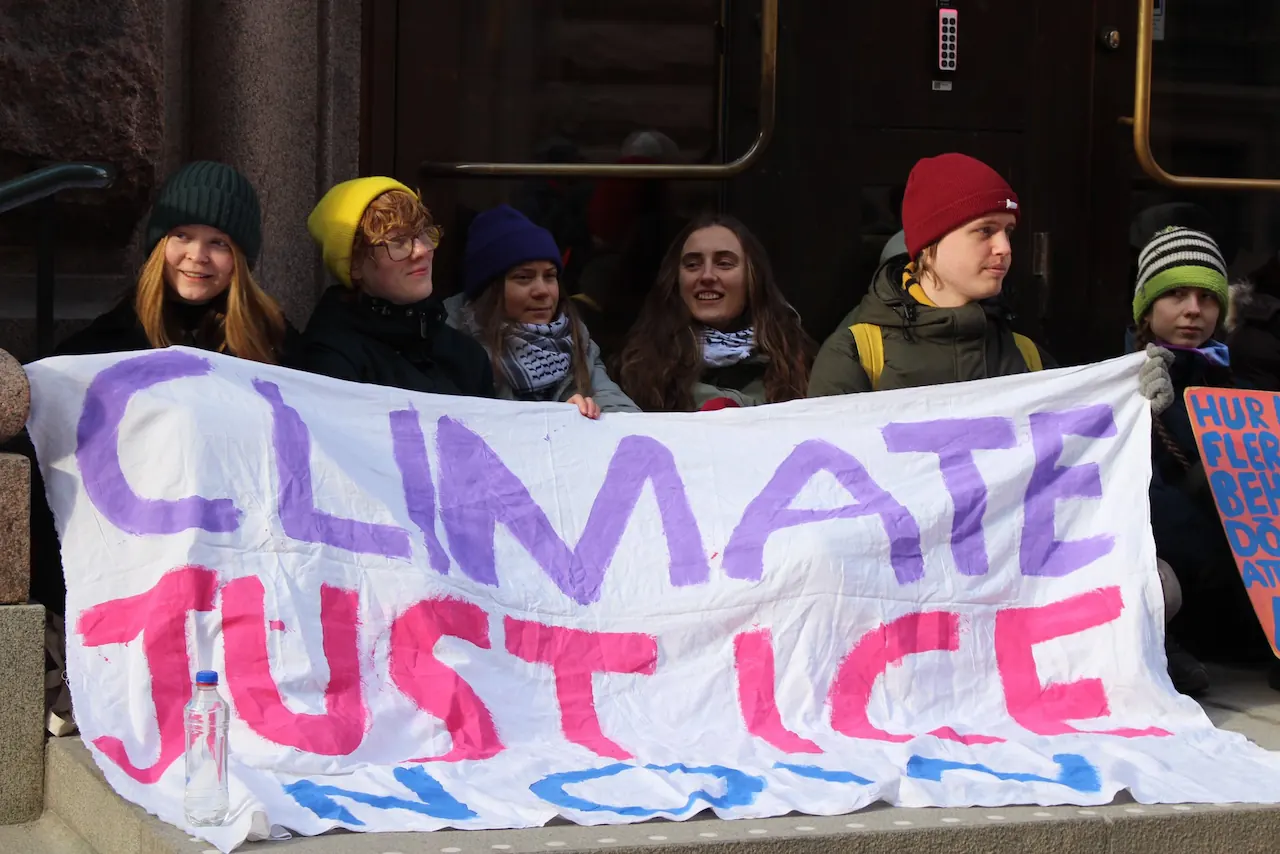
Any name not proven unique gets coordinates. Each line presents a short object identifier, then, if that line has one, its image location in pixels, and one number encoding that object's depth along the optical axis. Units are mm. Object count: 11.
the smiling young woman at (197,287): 4746
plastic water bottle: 3447
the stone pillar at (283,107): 5785
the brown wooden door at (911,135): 6512
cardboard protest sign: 4949
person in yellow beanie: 5031
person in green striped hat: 5219
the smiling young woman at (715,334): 5598
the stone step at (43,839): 3807
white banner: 3865
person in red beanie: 5164
